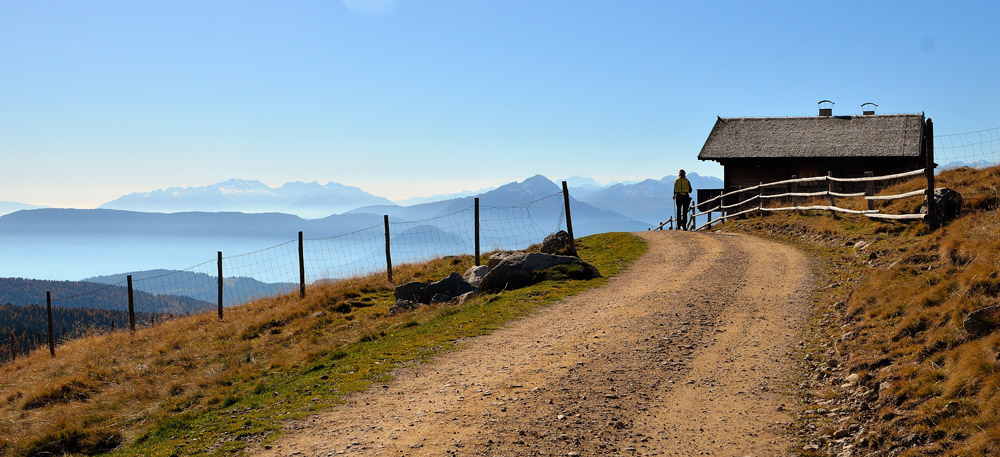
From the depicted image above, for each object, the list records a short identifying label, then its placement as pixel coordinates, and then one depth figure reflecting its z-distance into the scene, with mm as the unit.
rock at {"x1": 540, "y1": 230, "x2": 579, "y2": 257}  21762
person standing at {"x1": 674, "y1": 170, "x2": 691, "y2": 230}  29969
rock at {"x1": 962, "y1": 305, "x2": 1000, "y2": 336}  7582
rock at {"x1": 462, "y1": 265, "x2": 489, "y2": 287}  19181
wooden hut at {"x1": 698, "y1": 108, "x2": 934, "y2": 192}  35562
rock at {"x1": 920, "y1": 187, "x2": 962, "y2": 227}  16172
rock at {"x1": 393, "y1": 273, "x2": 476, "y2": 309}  17719
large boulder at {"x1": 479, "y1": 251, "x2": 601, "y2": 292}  17812
